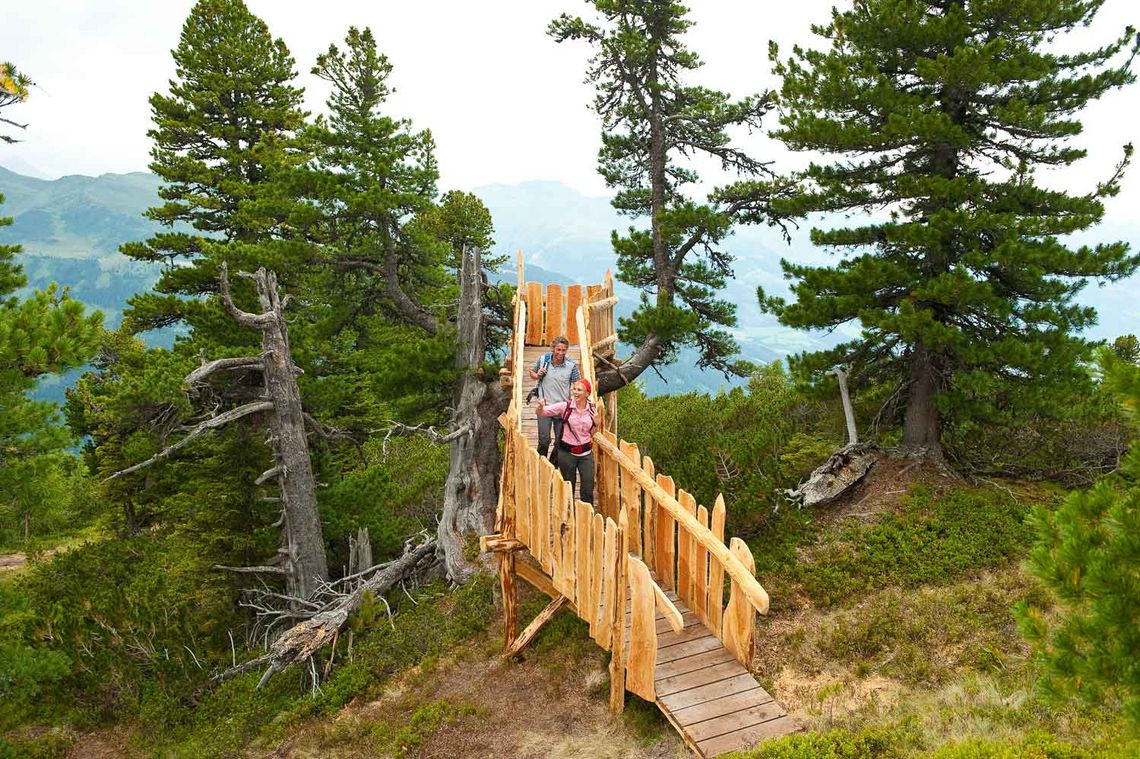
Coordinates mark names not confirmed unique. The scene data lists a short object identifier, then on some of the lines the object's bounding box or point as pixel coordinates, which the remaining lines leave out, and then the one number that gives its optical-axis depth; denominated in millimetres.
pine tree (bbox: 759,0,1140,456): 9492
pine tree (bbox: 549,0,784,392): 12891
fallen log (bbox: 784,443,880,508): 11227
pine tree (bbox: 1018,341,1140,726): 3145
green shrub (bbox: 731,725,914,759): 5324
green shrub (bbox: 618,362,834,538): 11266
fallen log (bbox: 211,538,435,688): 10875
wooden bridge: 6125
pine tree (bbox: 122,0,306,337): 16703
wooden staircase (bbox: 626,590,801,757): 5828
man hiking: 9672
